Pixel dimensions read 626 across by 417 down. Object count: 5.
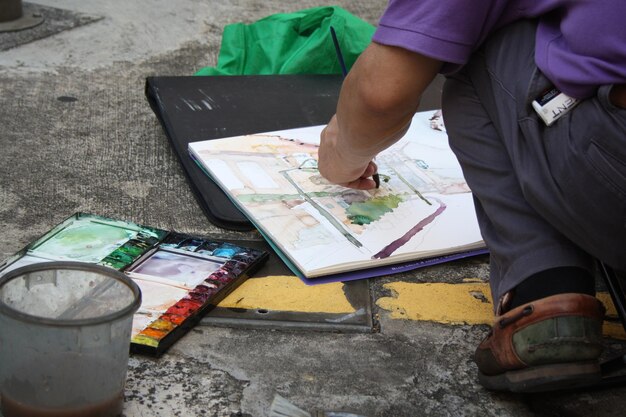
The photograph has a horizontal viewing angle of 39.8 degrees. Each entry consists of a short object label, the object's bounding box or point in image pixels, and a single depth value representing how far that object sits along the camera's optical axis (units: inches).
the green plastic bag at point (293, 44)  121.4
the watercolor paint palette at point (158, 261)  68.4
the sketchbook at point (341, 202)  80.6
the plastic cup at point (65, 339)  52.4
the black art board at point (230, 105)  100.5
